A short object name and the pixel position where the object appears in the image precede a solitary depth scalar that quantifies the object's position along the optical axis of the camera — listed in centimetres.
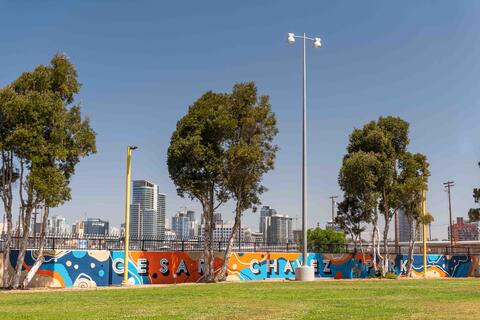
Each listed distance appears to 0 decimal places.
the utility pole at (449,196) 8330
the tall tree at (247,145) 3547
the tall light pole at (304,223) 3316
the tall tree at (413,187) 4259
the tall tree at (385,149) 4269
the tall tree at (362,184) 4131
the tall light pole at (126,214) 3071
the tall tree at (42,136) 2814
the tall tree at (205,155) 3459
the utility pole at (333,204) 10142
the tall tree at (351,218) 4309
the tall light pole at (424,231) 4406
